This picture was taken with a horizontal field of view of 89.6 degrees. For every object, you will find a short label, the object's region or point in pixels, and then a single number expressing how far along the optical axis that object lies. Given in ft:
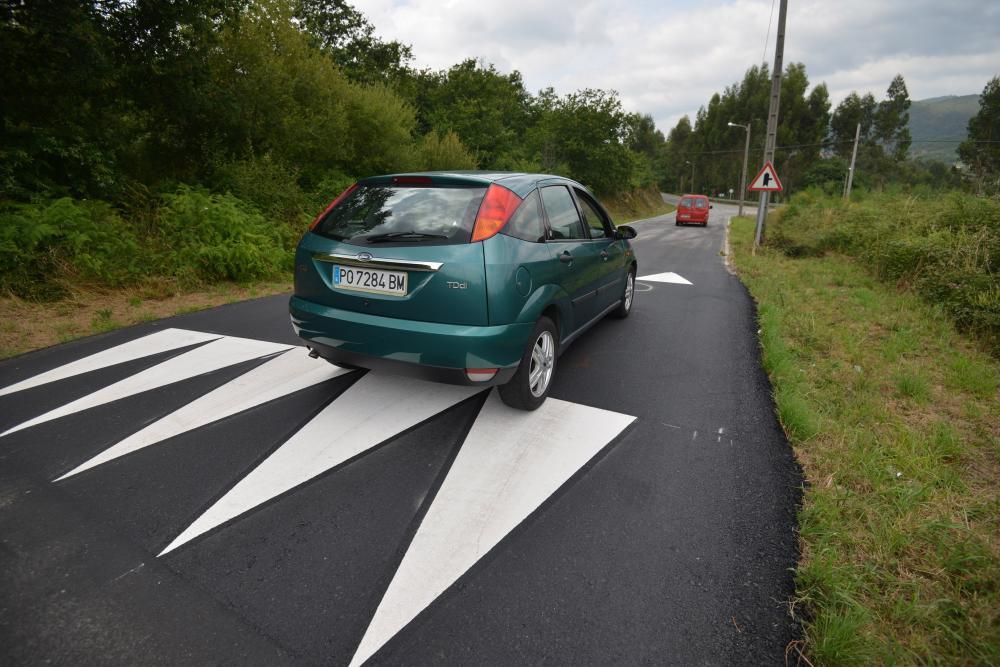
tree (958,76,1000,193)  196.65
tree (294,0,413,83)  89.20
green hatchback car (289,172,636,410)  9.59
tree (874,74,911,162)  261.07
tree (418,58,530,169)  88.22
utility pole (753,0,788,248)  43.27
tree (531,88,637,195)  117.19
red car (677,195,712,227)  88.38
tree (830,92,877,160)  254.27
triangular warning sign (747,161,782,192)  41.98
